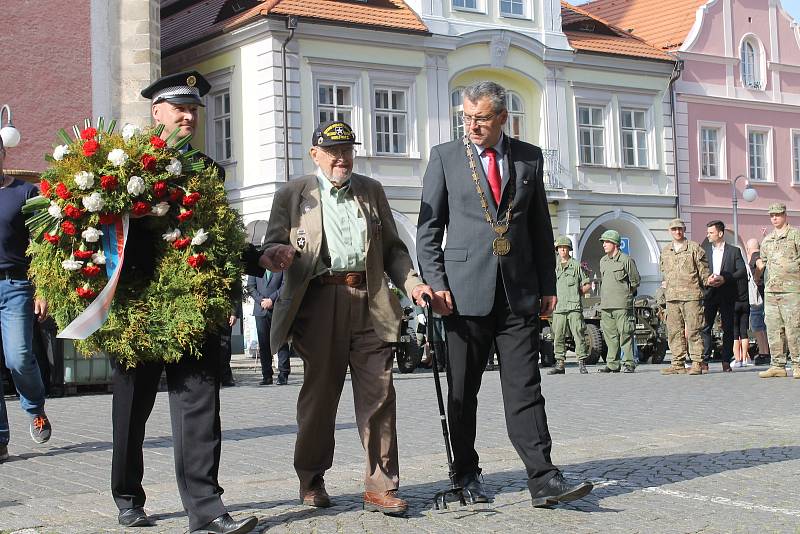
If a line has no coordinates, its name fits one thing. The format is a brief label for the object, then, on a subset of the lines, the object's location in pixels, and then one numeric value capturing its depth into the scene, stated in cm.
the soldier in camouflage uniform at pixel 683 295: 1666
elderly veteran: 623
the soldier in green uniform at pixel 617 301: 1830
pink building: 3753
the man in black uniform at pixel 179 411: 552
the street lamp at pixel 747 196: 3302
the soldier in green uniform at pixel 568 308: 1825
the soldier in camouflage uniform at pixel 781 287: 1498
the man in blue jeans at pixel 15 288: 852
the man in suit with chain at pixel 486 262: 642
